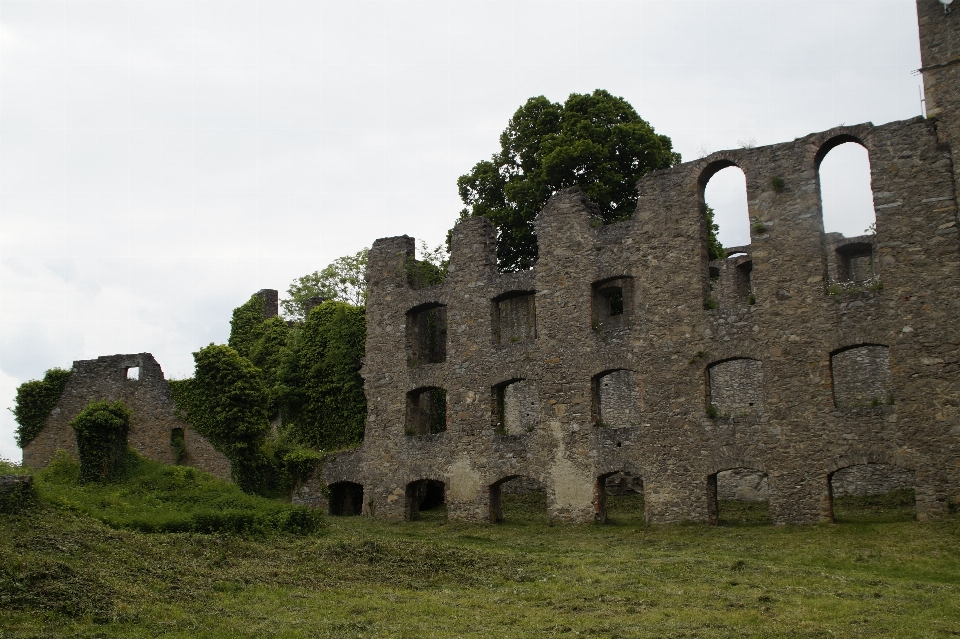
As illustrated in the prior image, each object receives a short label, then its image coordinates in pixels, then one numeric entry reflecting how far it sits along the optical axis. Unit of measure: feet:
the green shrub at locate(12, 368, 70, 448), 116.47
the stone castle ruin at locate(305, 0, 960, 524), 68.59
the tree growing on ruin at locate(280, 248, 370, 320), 165.27
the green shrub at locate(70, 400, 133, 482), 81.97
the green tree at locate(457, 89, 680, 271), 110.42
